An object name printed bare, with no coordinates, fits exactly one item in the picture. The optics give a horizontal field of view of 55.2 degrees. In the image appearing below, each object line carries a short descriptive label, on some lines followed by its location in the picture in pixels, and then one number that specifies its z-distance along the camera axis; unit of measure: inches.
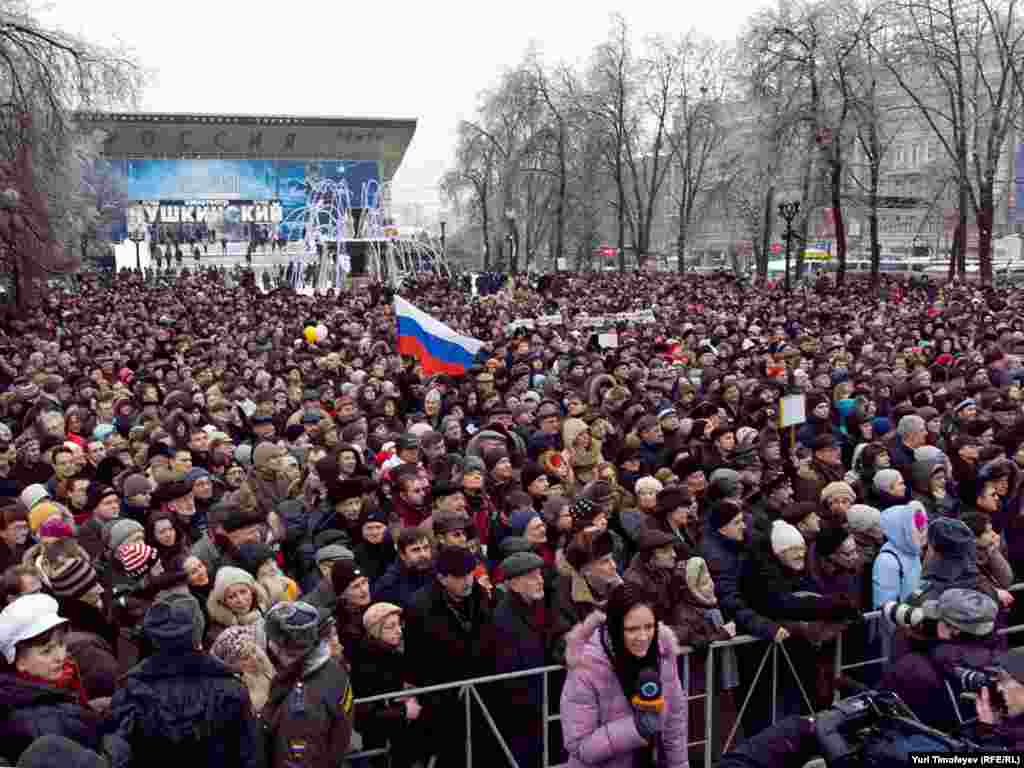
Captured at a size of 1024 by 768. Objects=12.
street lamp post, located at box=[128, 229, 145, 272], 2030.6
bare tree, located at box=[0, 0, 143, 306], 767.1
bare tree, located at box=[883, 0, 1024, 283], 1124.5
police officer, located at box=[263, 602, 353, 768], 140.3
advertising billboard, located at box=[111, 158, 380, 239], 2691.9
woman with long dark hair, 144.8
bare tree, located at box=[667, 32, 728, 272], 1822.1
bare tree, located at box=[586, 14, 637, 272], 1796.3
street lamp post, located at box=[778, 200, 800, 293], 965.8
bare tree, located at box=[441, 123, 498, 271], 2000.5
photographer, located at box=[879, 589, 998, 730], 148.8
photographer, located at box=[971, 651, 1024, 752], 120.8
